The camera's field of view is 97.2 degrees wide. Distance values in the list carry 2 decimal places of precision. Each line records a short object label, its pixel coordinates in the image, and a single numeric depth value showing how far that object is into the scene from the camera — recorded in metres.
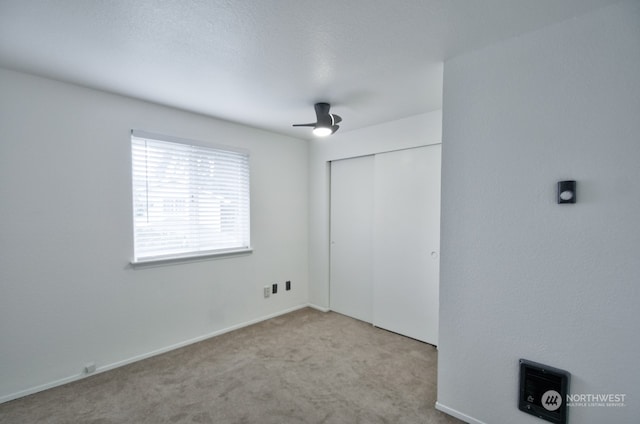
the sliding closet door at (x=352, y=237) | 3.62
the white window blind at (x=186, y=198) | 2.69
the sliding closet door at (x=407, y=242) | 2.98
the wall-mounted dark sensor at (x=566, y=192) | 1.51
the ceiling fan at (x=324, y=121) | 2.56
